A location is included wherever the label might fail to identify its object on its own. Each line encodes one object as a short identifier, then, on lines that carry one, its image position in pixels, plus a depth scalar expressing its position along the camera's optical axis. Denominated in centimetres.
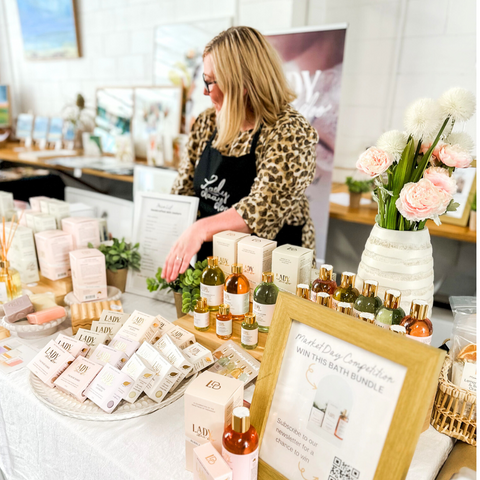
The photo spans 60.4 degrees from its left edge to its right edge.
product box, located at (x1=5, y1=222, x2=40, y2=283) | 141
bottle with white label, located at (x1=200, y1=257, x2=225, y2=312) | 107
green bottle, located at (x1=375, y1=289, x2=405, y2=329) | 78
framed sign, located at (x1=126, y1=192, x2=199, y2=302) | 145
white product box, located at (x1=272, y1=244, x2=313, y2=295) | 100
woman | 144
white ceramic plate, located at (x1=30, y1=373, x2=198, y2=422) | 82
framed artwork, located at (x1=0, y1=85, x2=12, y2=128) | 469
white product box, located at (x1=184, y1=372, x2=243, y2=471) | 66
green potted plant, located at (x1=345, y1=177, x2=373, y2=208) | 268
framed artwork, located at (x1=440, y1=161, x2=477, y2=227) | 236
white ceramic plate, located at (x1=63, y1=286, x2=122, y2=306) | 131
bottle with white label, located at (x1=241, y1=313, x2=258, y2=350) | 97
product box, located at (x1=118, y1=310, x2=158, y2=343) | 97
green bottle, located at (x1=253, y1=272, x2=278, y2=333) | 96
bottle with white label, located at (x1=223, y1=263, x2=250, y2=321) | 103
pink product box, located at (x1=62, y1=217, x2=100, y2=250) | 142
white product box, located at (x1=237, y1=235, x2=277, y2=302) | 106
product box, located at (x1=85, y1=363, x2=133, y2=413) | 83
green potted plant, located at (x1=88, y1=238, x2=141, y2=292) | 142
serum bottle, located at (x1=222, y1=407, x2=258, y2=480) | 60
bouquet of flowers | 79
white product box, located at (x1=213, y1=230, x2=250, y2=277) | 111
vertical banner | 250
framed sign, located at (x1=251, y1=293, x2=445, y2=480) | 54
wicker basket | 75
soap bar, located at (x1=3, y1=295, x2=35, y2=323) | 114
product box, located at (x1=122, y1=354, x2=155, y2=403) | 84
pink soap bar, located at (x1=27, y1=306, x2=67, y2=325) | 113
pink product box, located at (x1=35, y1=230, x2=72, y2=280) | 138
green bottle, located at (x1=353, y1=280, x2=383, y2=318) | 82
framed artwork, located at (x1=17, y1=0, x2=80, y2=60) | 410
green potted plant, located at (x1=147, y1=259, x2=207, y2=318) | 114
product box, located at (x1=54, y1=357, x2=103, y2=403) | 85
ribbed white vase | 88
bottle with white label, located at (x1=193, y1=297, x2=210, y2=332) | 106
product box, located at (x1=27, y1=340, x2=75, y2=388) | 90
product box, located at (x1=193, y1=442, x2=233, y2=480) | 60
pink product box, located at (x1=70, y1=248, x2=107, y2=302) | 129
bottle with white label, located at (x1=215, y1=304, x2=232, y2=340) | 103
